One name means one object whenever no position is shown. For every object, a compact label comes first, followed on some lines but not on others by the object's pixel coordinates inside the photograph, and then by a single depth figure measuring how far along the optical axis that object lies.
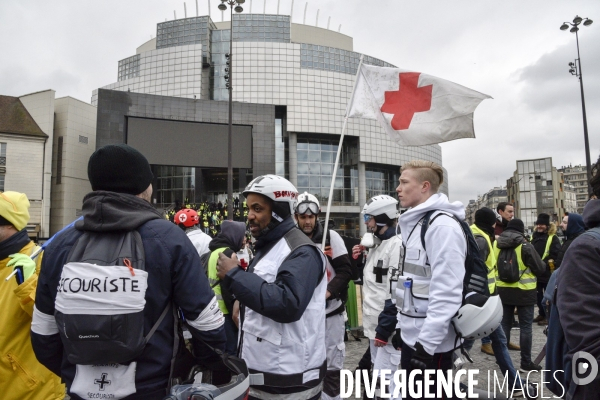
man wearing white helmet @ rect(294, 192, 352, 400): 3.97
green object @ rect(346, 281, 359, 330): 7.64
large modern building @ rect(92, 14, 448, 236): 40.62
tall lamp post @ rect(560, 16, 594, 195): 15.80
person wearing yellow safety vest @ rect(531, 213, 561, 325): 8.10
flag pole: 5.34
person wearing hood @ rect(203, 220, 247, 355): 4.38
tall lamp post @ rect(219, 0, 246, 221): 18.60
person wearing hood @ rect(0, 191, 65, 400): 2.37
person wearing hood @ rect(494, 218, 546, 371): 5.25
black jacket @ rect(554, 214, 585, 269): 2.85
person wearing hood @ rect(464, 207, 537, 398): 4.36
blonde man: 2.37
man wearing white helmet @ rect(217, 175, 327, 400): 2.09
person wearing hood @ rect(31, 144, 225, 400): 1.62
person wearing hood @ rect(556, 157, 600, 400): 1.60
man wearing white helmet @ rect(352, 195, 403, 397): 4.29
